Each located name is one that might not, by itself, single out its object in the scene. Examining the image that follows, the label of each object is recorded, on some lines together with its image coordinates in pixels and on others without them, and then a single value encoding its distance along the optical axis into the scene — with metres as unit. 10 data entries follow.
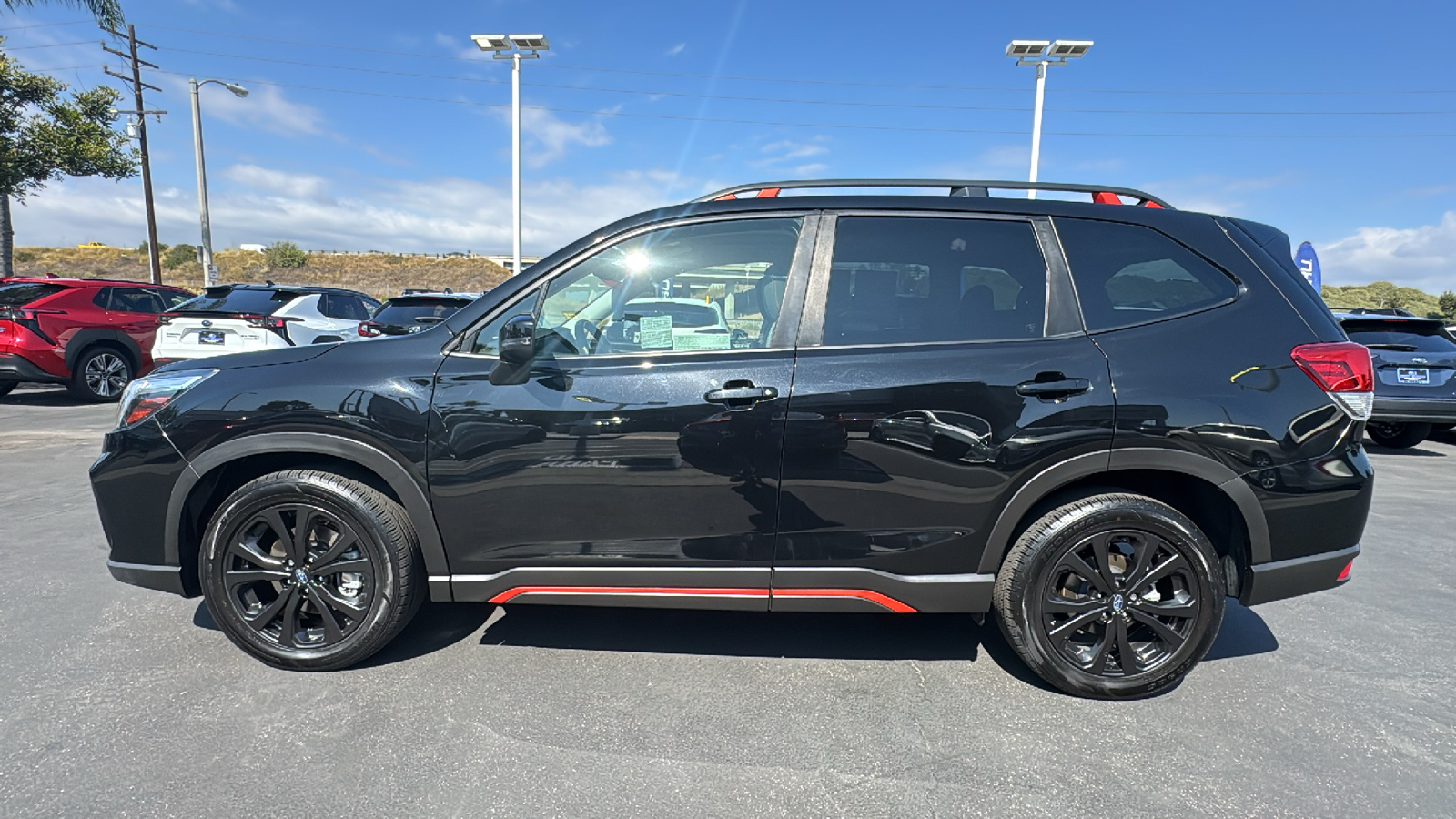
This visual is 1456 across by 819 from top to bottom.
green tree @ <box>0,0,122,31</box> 11.81
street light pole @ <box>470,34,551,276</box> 18.19
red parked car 9.10
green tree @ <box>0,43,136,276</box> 15.70
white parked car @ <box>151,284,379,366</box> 8.46
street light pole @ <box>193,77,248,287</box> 21.30
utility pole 22.61
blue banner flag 10.08
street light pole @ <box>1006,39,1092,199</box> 16.95
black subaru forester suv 2.61
